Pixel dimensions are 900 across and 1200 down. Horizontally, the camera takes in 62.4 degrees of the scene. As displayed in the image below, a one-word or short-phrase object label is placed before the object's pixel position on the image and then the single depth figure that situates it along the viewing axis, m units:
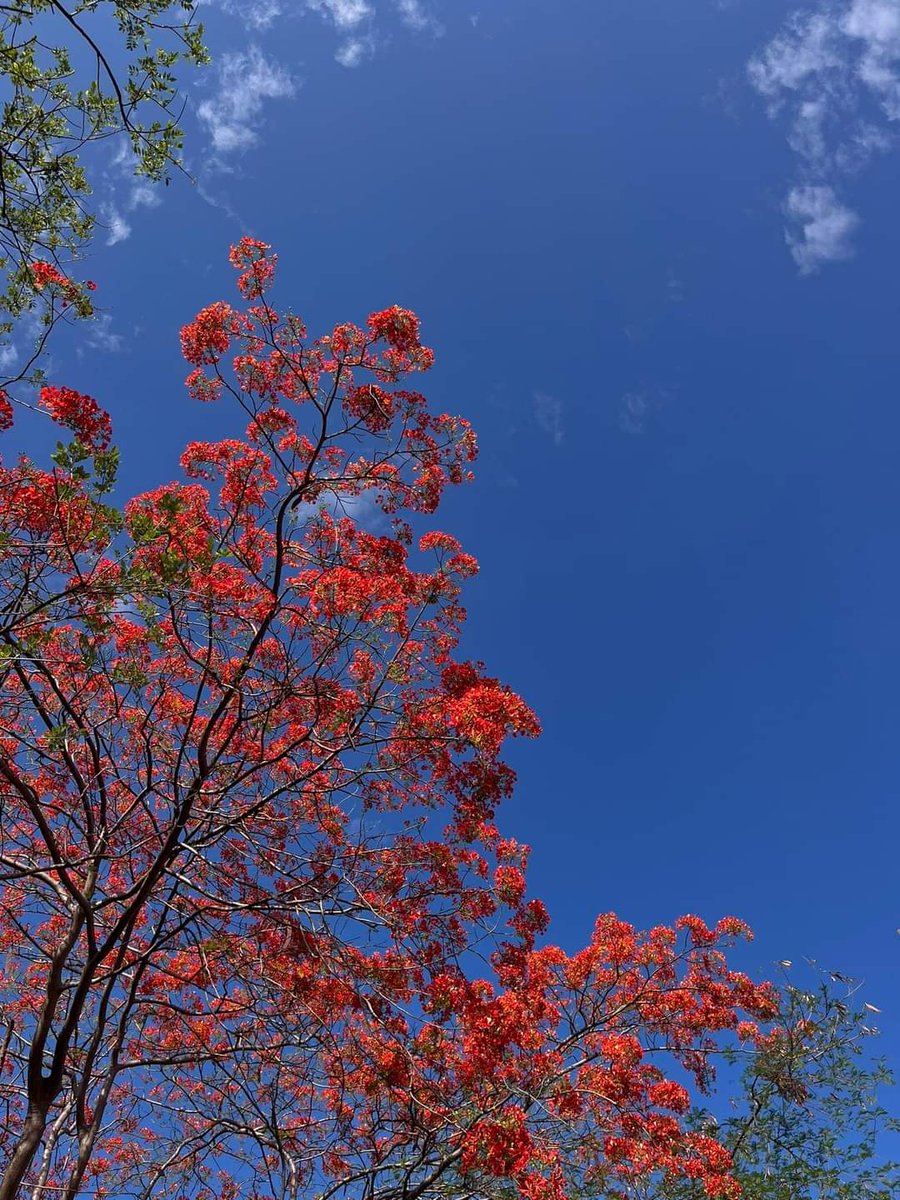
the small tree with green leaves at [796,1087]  10.02
